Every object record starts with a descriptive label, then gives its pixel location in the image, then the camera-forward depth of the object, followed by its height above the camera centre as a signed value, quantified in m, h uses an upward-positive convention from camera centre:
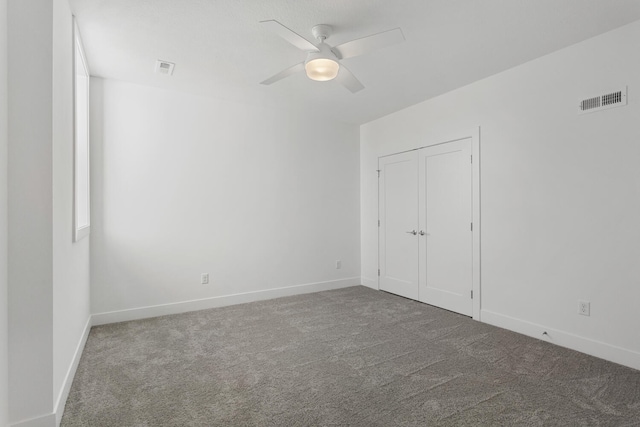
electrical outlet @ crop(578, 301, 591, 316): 2.79 -0.82
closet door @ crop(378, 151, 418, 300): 4.52 -0.16
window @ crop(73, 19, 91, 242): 2.50 +0.68
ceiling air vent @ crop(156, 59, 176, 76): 3.20 +1.47
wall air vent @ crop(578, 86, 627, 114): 2.61 +0.92
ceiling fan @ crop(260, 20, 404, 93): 2.18 +1.19
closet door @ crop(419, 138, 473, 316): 3.81 -0.16
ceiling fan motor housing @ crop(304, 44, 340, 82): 2.47 +1.15
